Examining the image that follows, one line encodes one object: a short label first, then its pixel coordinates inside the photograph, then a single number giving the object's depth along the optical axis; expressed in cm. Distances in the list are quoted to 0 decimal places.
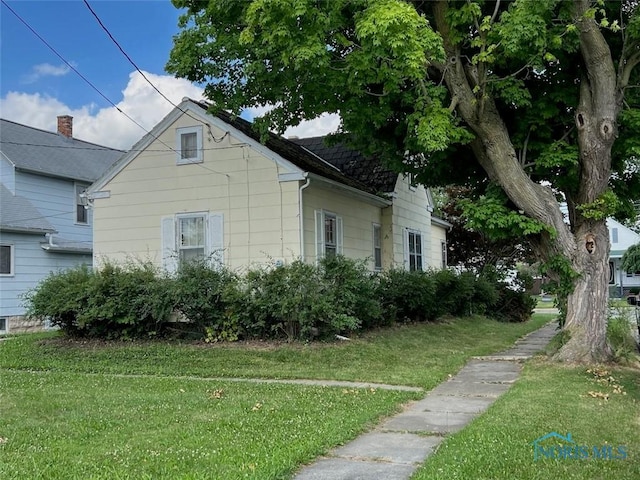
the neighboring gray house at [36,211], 1878
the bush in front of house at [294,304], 1236
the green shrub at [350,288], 1294
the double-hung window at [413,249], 2017
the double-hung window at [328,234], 1484
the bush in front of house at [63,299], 1338
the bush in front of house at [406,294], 1581
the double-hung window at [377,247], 1838
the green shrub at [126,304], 1301
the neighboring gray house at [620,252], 4209
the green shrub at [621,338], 1048
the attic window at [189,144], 1518
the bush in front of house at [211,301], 1286
